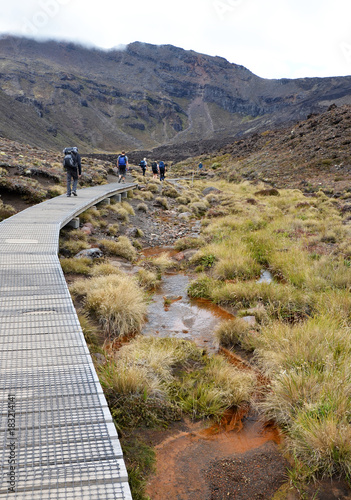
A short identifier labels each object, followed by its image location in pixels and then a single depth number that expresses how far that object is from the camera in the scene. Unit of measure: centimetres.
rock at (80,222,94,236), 1062
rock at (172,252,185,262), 1031
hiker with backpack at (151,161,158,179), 3034
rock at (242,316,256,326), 561
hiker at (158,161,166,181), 2723
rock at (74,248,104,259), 858
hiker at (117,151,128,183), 1997
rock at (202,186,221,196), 2628
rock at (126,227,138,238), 1232
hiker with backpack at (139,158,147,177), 3139
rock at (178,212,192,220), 1692
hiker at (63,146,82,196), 1195
